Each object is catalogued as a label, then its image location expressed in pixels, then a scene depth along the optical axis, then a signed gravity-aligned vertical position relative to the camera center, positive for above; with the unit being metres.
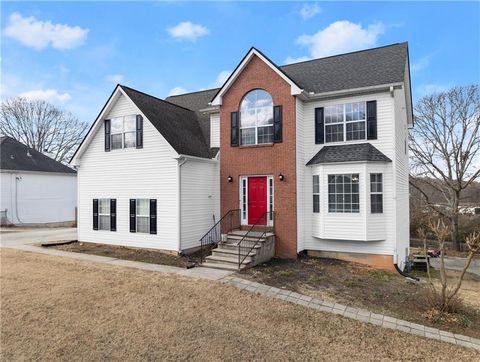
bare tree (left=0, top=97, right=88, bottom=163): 41.97 +8.39
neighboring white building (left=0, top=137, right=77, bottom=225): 27.53 -0.01
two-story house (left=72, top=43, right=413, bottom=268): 12.83 +0.97
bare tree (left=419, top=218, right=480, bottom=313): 7.67 -2.77
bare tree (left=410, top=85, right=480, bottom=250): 32.41 +4.07
